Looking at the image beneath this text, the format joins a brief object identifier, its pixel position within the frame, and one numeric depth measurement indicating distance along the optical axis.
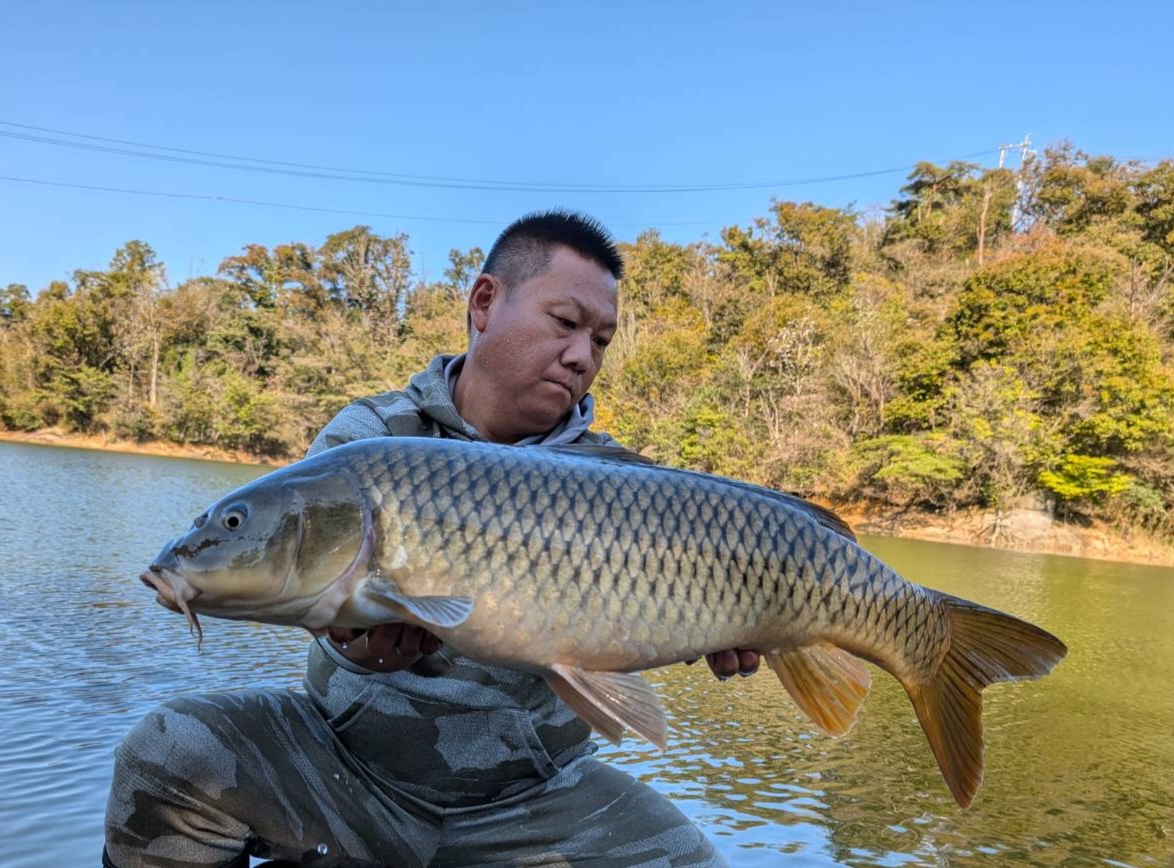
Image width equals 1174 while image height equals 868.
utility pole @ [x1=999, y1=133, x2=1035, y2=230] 43.94
